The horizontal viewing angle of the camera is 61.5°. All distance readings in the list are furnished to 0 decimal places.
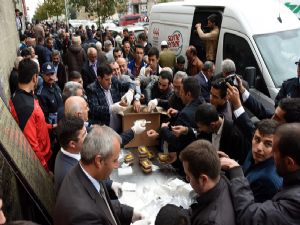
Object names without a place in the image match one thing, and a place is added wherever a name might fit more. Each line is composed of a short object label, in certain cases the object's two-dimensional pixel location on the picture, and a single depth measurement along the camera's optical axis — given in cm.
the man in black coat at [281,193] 146
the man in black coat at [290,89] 357
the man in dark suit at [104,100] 341
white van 427
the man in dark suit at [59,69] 601
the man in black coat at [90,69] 561
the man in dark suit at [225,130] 250
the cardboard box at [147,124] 312
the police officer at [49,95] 394
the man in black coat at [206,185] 150
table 226
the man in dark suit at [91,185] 151
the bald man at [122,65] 503
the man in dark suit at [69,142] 213
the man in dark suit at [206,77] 461
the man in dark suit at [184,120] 283
